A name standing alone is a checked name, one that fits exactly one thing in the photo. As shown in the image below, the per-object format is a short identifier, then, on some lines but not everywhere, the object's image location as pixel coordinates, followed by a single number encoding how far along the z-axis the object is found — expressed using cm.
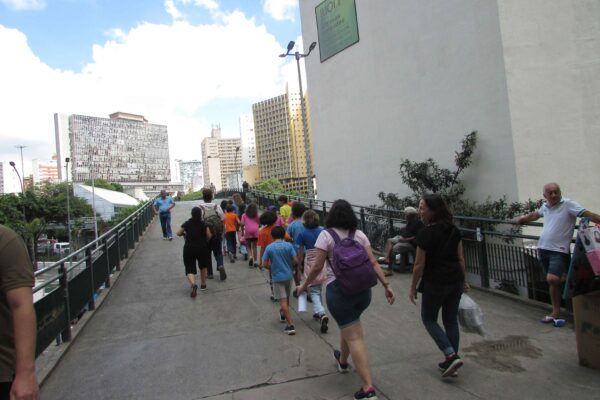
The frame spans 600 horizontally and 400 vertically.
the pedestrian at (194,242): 845
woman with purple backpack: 391
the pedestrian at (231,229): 1137
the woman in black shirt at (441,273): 425
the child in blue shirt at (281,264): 637
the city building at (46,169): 15200
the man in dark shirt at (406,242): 892
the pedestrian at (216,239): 923
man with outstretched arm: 561
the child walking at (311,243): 622
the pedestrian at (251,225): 997
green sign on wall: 1839
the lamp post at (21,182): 4615
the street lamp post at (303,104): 2000
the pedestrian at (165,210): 1523
